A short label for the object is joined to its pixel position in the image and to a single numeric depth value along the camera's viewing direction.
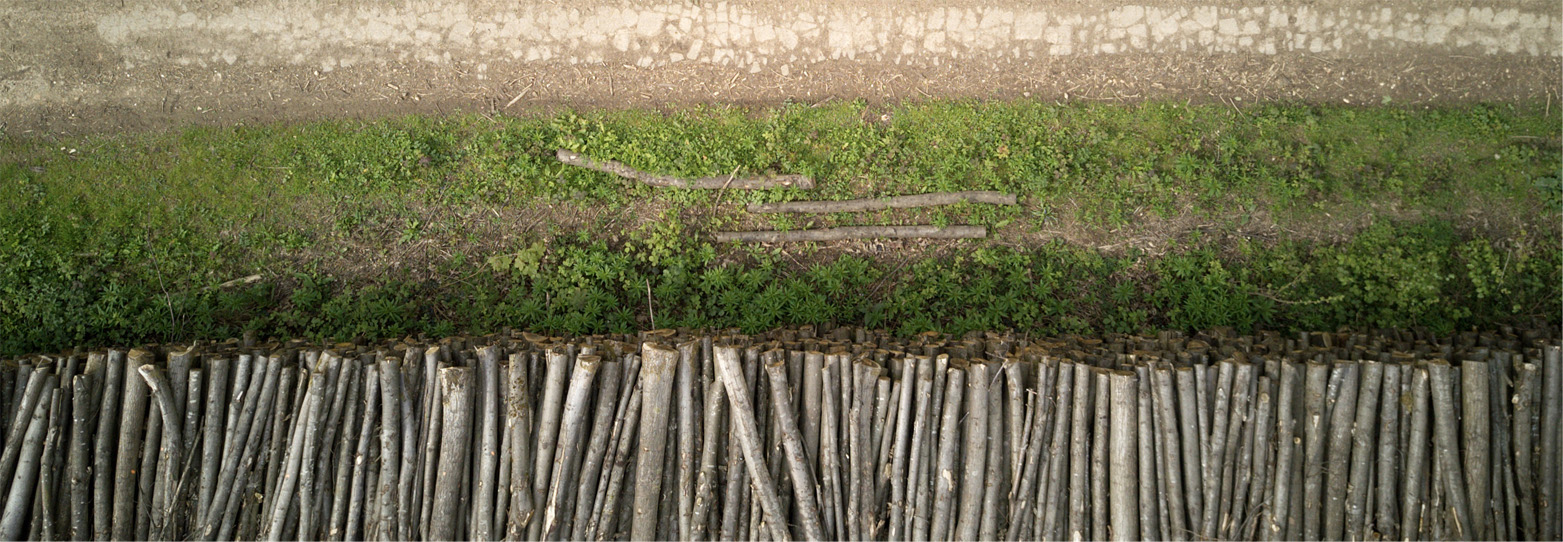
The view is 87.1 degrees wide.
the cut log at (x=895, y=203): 7.27
